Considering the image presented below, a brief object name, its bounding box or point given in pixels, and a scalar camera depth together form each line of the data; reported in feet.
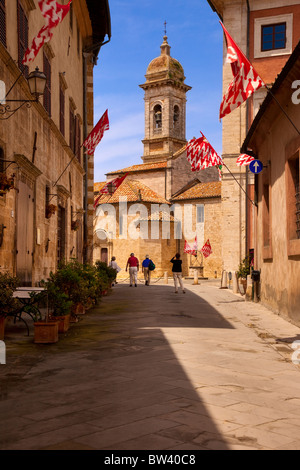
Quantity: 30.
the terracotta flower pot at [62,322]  28.73
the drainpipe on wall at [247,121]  76.01
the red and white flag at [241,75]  29.01
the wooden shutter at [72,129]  60.18
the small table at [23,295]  27.35
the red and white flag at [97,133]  50.72
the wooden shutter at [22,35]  35.45
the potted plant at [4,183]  27.27
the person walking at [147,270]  90.12
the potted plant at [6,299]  25.34
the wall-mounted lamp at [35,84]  31.76
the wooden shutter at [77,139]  63.77
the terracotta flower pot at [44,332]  25.94
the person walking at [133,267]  85.87
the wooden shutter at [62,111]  52.85
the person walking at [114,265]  86.12
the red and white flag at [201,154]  51.25
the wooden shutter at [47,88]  45.34
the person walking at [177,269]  62.91
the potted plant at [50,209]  46.23
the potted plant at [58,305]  28.60
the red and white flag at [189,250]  149.28
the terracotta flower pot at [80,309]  38.53
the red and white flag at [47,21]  24.77
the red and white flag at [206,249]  144.46
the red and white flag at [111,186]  70.90
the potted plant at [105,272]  55.26
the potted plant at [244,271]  69.74
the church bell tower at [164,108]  191.21
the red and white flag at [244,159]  48.24
